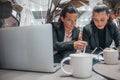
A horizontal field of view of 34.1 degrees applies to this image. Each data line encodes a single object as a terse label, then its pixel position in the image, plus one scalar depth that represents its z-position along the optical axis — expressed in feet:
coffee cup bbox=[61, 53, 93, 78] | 2.09
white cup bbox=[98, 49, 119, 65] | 2.80
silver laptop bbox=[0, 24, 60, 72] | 2.26
